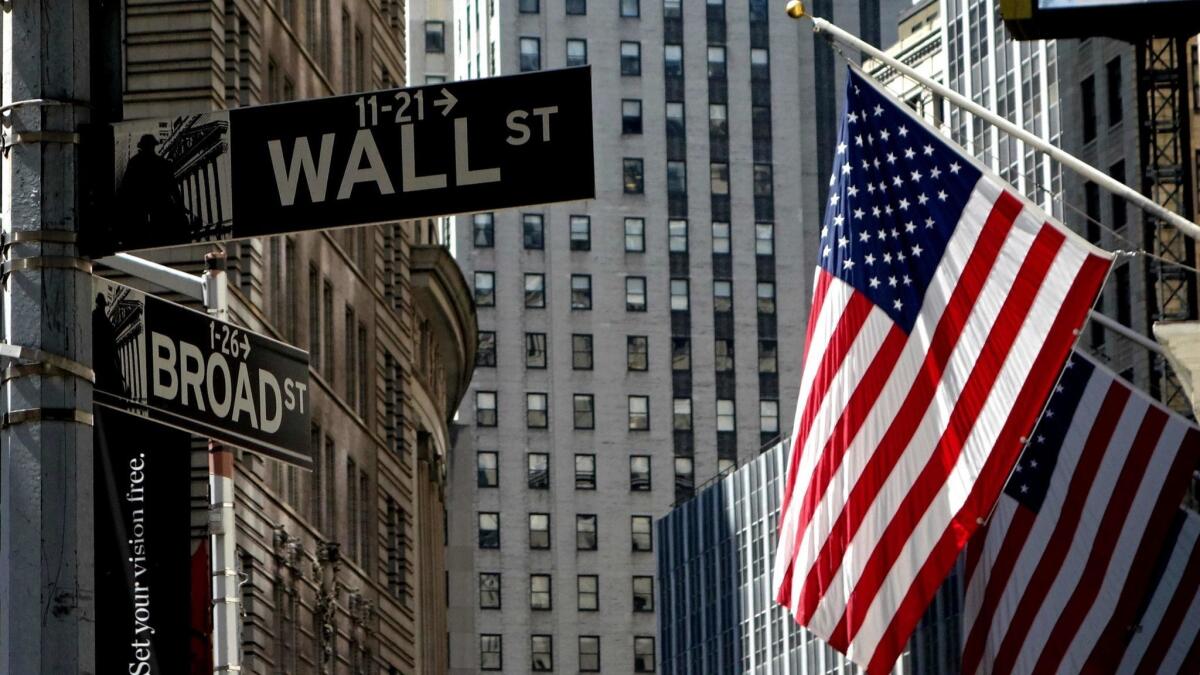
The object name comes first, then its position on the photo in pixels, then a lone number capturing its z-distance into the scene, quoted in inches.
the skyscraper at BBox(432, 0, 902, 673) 6422.2
